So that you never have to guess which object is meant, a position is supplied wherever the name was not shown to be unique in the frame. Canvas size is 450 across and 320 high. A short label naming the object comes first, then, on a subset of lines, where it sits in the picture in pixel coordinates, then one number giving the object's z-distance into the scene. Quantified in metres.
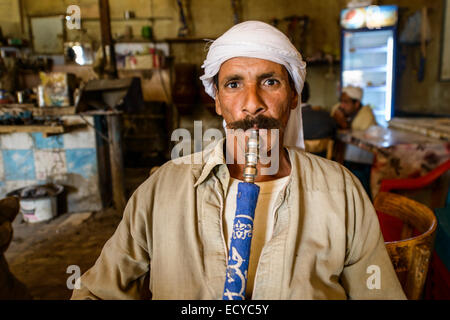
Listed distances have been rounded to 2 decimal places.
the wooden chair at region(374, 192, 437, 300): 1.44
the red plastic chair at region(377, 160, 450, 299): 1.98
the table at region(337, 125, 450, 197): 3.33
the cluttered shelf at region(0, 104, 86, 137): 4.34
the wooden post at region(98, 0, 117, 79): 4.89
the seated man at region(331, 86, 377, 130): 4.84
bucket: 4.62
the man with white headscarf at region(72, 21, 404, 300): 1.30
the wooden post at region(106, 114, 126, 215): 4.90
